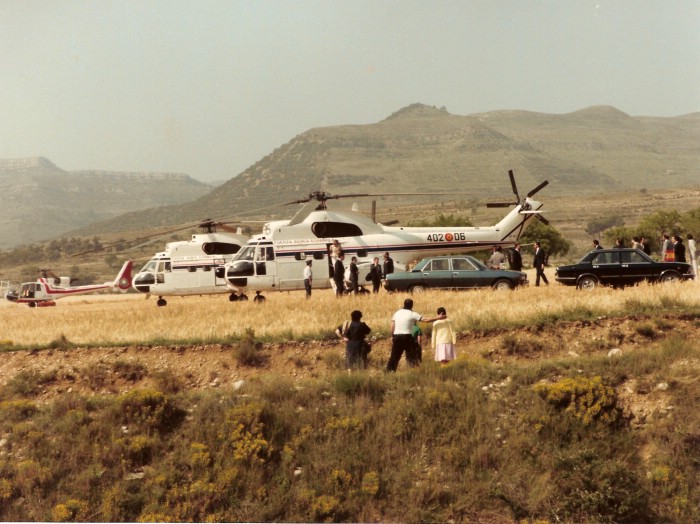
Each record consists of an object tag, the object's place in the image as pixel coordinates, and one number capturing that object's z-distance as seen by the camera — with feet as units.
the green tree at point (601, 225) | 495.41
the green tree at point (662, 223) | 301.84
